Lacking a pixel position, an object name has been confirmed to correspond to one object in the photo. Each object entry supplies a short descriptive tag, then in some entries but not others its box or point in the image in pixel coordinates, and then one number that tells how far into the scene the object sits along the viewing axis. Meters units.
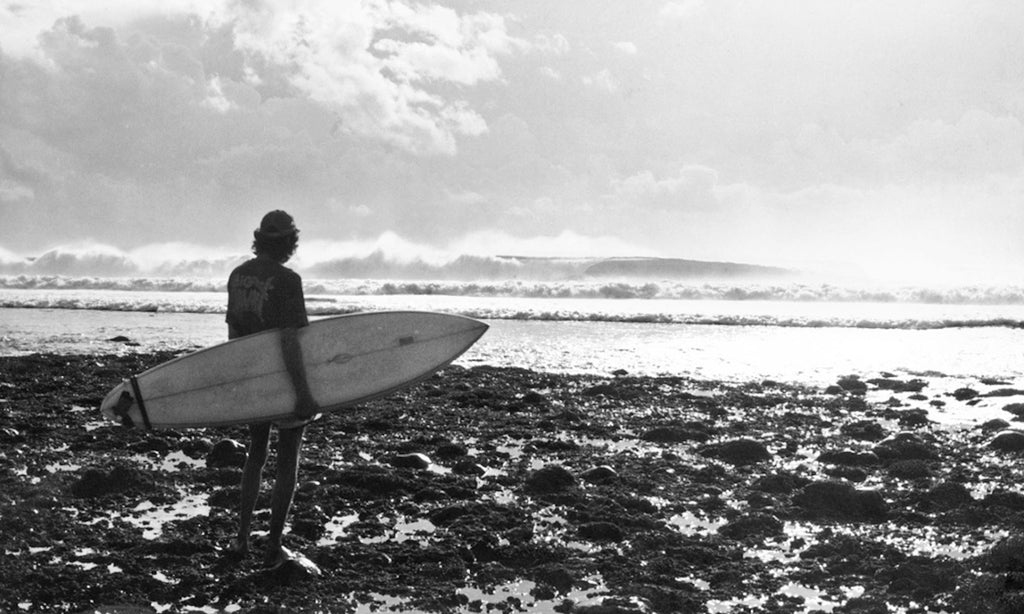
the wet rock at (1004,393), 10.25
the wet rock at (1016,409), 8.90
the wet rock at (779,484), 5.95
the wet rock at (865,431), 7.95
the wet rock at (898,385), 10.98
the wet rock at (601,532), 4.88
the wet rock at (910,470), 6.29
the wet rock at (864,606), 3.84
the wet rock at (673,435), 7.76
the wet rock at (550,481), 5.86
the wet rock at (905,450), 6.87
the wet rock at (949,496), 5.49
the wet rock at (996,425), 8.02
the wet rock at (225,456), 6.54
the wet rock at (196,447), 6.88
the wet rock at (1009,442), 7.14
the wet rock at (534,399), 9.65
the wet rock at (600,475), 6.10
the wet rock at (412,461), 6.46
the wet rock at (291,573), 4.16
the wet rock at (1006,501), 5.44
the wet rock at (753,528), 4.96
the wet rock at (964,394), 10.11
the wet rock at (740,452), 6.88
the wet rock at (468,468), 6.39
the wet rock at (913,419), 8.58
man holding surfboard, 4.48
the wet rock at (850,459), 6.73
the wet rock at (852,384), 11.07
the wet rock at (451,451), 6.95
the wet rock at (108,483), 5.65
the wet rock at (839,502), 5.34
